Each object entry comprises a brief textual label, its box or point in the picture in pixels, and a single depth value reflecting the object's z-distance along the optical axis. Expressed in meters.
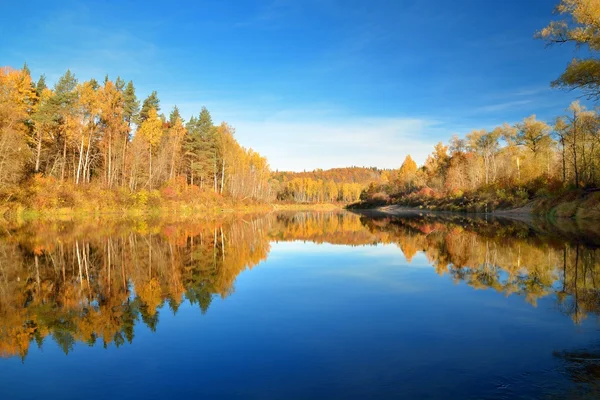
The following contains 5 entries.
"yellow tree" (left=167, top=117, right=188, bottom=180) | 54.12
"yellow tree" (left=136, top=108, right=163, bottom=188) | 51.47
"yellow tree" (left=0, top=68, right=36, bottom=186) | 29.30
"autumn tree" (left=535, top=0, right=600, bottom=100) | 16.39
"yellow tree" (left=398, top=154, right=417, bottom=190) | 92.94
